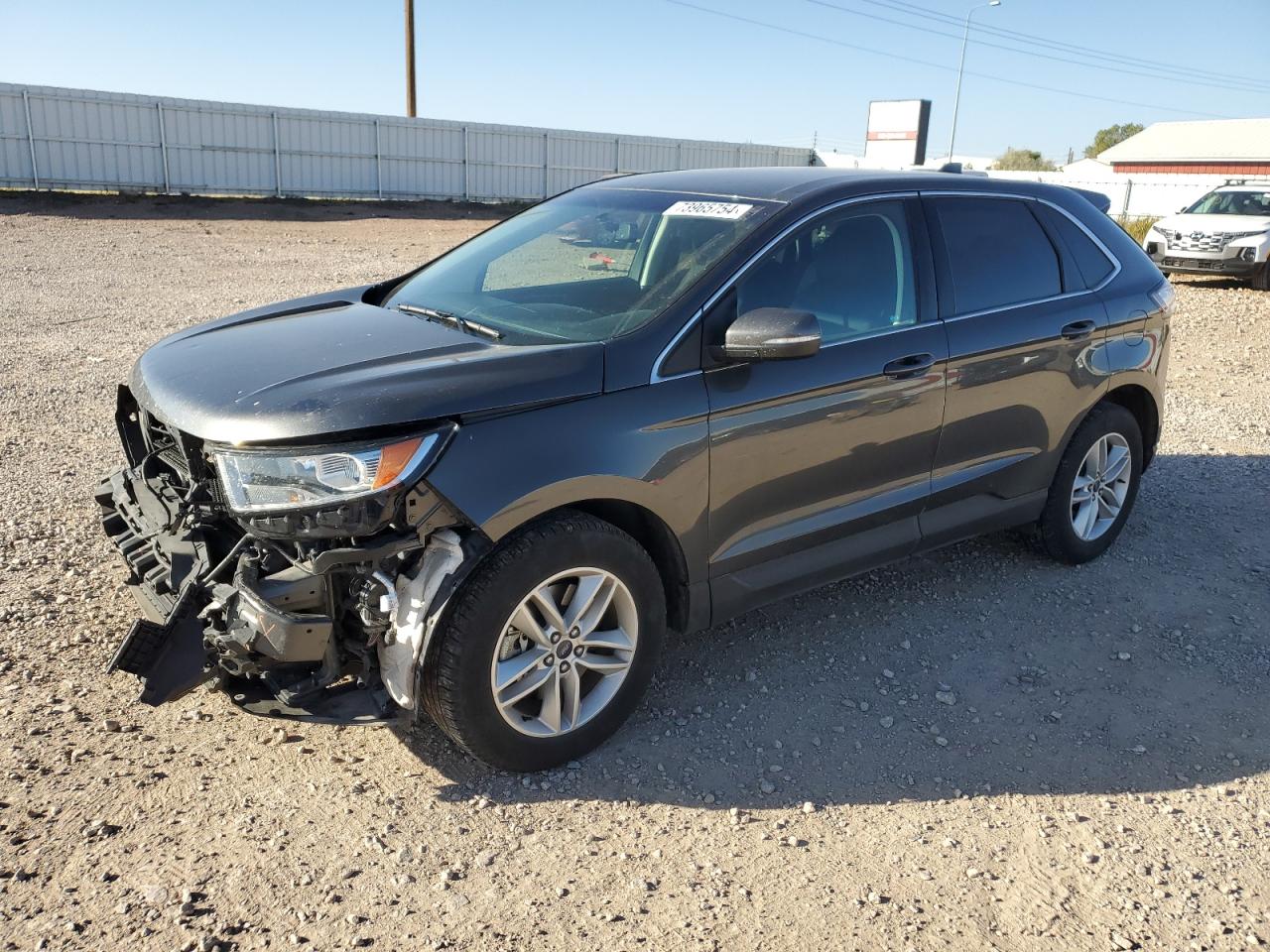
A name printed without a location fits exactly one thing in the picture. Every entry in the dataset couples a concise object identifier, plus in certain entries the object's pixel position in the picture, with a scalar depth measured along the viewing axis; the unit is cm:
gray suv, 295
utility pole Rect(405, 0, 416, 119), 3006
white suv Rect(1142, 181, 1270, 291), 1602
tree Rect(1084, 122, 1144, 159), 10069
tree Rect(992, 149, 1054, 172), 6450
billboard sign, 5412
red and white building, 5800
